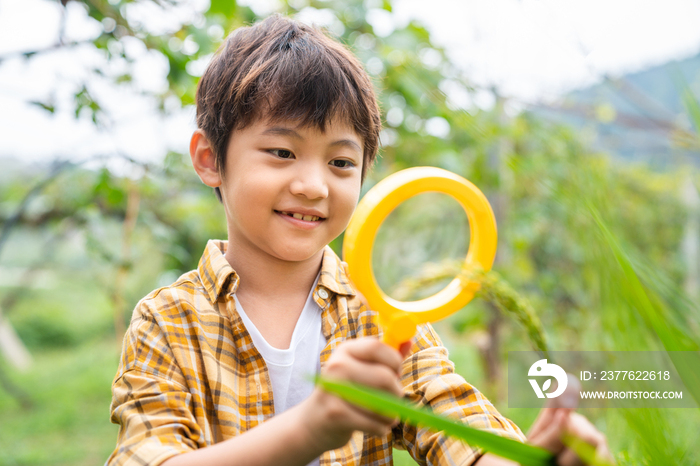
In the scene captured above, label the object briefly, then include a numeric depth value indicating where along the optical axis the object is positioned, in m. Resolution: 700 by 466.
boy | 0.58
